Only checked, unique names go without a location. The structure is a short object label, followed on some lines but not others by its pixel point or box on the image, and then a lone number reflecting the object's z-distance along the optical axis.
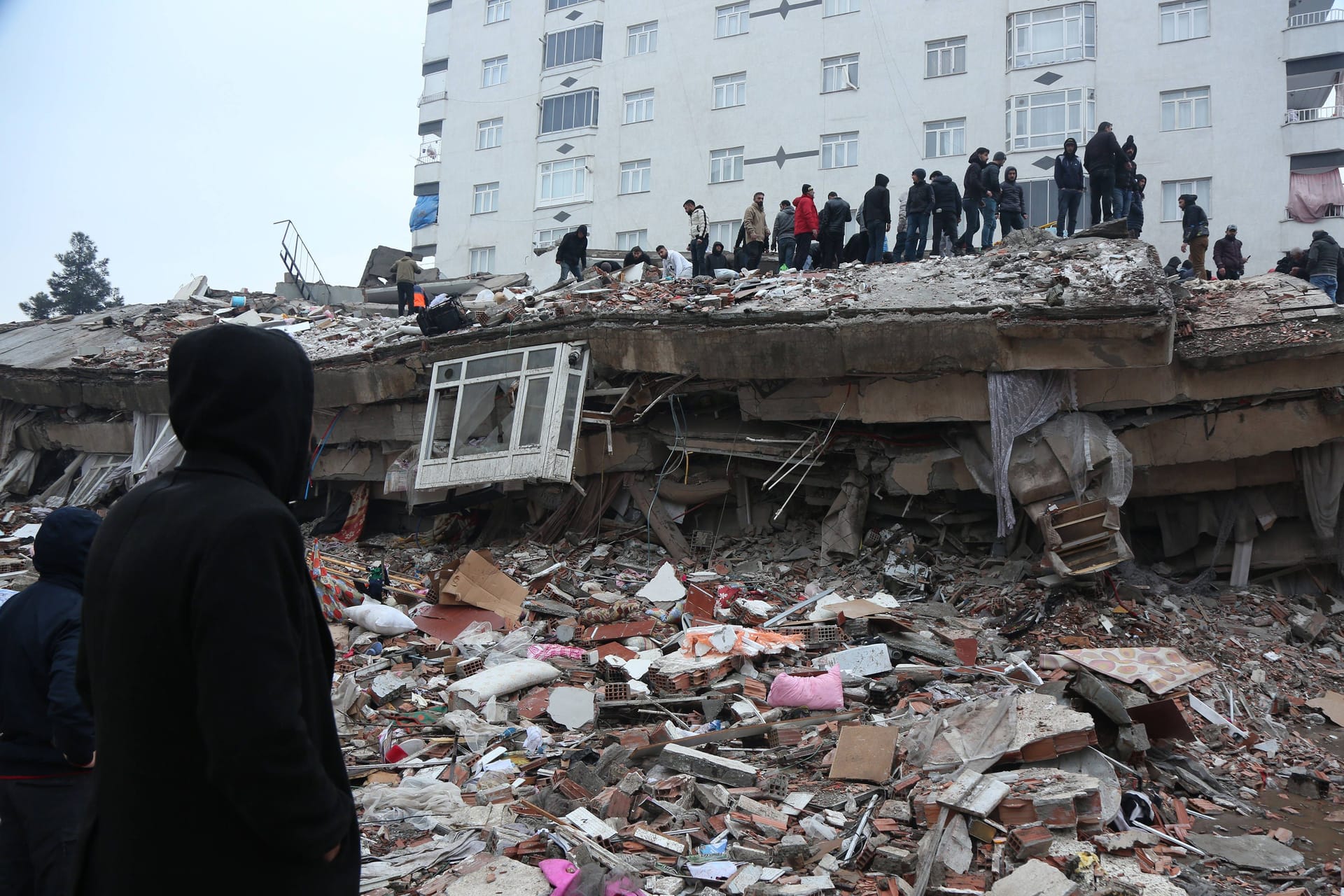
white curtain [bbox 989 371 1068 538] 8.59
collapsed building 8.38
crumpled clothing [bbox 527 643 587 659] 7.48
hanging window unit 10.52
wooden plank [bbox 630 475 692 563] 10.36
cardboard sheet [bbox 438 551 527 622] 8.72
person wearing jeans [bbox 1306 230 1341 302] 11.66
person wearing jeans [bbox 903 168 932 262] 12.60
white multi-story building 22.53
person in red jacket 13.69
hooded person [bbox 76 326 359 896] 1.48
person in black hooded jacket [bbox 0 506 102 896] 2.79
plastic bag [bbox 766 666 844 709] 6.12
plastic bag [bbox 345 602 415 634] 8.14
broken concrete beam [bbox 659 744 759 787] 4.90
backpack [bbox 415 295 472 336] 11.92
